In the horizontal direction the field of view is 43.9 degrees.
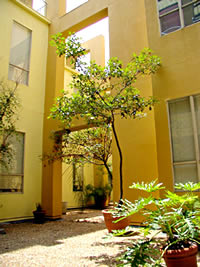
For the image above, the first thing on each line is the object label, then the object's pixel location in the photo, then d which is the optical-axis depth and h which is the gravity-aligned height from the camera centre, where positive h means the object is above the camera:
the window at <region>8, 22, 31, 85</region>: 7.73 +4.07
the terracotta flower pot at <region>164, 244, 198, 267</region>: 2.36 -0.73
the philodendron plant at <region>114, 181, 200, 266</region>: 2.32 -0.45
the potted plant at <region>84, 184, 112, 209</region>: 10.76 -0.58
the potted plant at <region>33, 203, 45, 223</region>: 6.88 -0.92
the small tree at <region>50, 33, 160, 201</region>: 4.97 +1.82
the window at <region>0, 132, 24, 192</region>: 6.88 +0.37
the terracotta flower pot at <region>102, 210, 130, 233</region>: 4.86 -0.82
